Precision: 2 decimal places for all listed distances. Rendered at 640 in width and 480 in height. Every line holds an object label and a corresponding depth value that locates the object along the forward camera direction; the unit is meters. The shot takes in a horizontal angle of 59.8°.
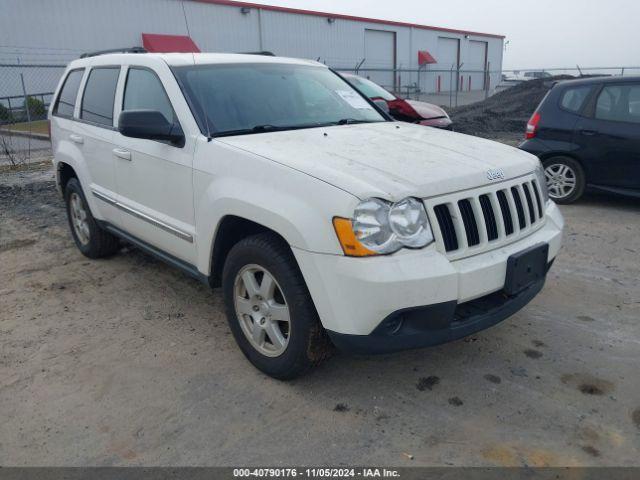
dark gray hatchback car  6.37
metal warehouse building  22.70
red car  9.84
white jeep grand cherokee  2.58
